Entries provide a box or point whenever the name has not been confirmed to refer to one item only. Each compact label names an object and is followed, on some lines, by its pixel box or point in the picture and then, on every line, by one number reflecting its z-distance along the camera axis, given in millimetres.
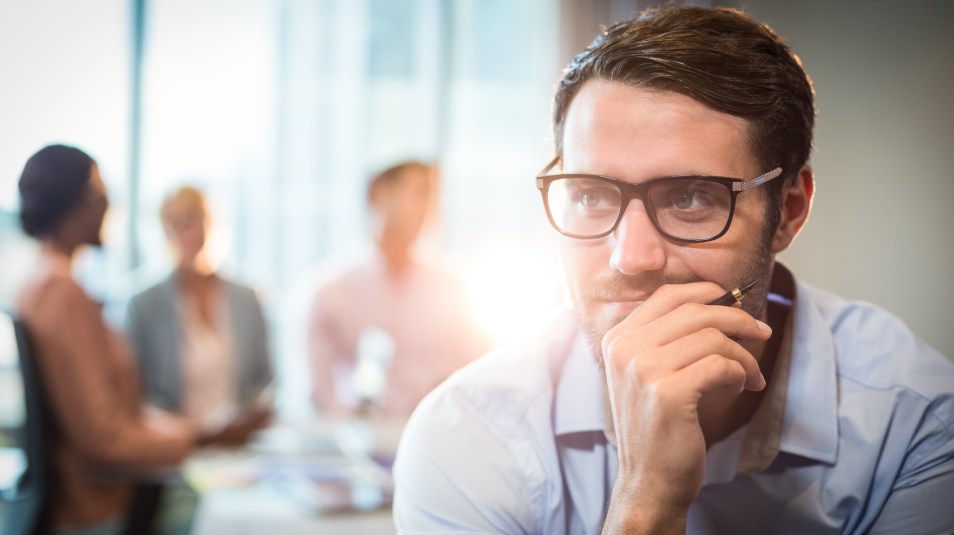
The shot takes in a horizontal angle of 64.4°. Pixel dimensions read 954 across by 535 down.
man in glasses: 547
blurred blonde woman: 2246
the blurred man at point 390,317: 2229
